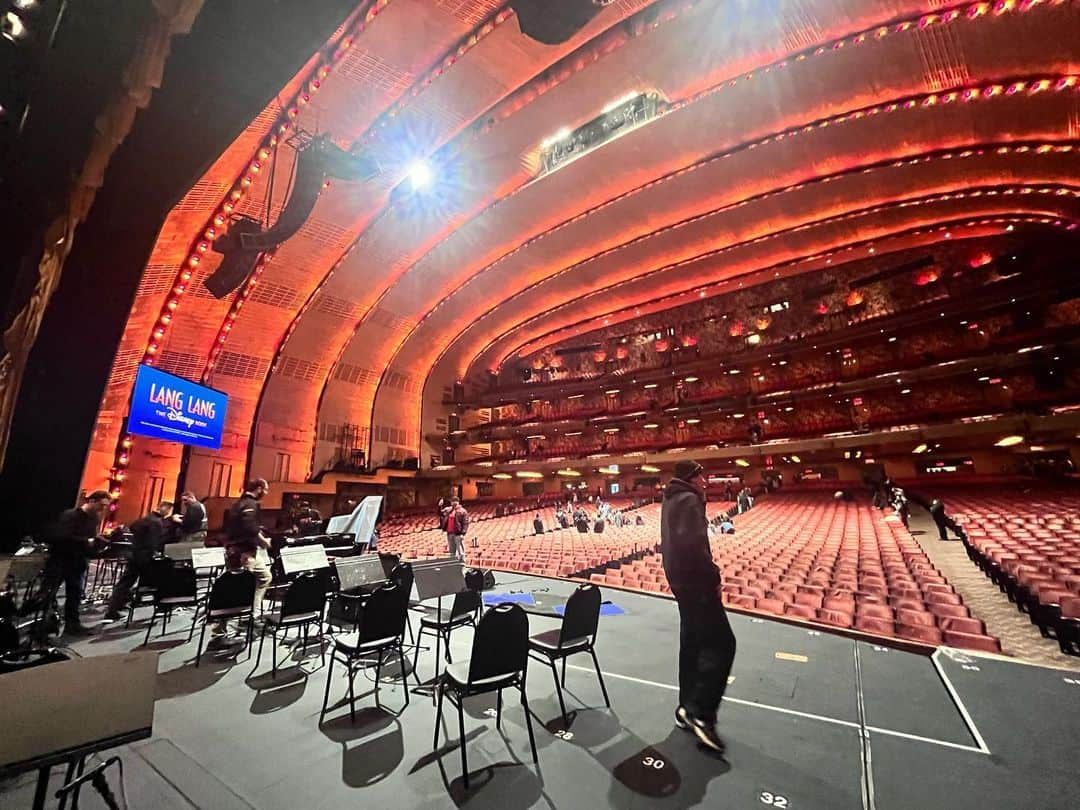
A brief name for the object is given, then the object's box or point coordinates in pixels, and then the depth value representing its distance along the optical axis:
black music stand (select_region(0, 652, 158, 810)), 1.35
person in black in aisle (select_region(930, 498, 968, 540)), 9.92
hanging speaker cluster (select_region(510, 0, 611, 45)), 6.25
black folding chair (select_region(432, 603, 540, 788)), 2.44
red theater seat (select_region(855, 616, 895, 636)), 4.21
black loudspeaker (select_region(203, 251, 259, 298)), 11.05
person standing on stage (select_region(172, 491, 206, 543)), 6.66
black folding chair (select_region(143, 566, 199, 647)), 4.63
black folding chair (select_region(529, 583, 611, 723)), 3.01
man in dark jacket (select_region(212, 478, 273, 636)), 4.68
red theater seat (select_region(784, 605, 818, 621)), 4.77
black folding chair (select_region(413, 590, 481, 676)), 3.61
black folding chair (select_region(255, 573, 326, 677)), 3.95
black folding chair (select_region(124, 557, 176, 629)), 4.68
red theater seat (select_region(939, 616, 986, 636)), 3.87
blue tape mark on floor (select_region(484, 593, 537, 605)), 4.57
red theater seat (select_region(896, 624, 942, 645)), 3.95
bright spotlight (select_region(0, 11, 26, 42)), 1.32
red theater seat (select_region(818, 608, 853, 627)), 4.50
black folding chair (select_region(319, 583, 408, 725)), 3.08
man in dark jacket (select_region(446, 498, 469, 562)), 8.23
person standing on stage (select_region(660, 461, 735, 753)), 2.57
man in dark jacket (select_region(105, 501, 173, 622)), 5.39
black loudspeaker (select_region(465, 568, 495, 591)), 4.43
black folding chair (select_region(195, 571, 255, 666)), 4.15
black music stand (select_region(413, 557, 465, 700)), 4.00
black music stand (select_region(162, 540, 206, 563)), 6.02
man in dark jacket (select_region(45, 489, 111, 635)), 4.75
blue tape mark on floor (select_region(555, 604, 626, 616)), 5.41
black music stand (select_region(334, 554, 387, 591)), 4.21
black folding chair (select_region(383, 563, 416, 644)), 3.53
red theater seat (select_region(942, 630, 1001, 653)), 3.71
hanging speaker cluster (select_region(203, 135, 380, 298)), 10.39
